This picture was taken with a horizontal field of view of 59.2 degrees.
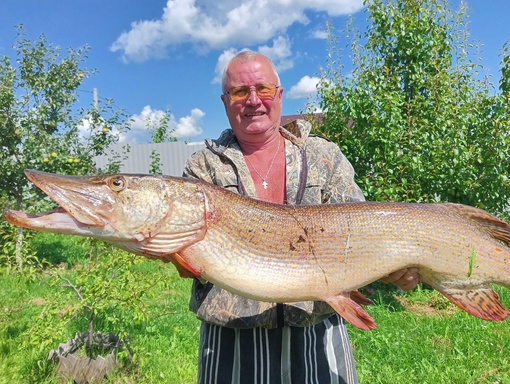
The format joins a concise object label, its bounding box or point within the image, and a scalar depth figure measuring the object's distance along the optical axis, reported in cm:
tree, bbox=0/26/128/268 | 816
